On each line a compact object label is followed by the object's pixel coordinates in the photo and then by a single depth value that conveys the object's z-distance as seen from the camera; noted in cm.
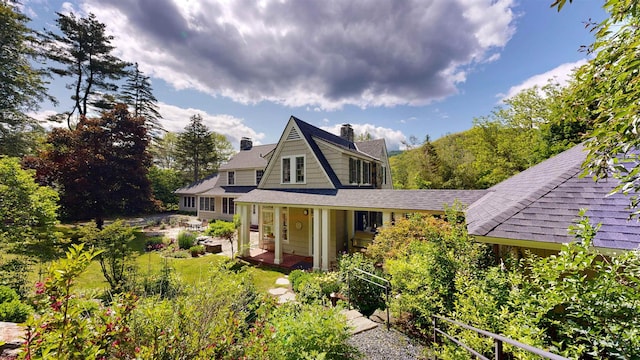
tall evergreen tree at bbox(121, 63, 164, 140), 3209
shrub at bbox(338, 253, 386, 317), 648
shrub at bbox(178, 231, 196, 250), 1485
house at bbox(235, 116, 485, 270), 1039
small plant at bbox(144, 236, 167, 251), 1406
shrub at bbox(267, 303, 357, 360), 327
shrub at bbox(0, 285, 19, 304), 577
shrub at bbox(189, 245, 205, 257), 1377
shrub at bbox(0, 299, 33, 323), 530
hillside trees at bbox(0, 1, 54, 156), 1678
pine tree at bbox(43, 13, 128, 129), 2192
